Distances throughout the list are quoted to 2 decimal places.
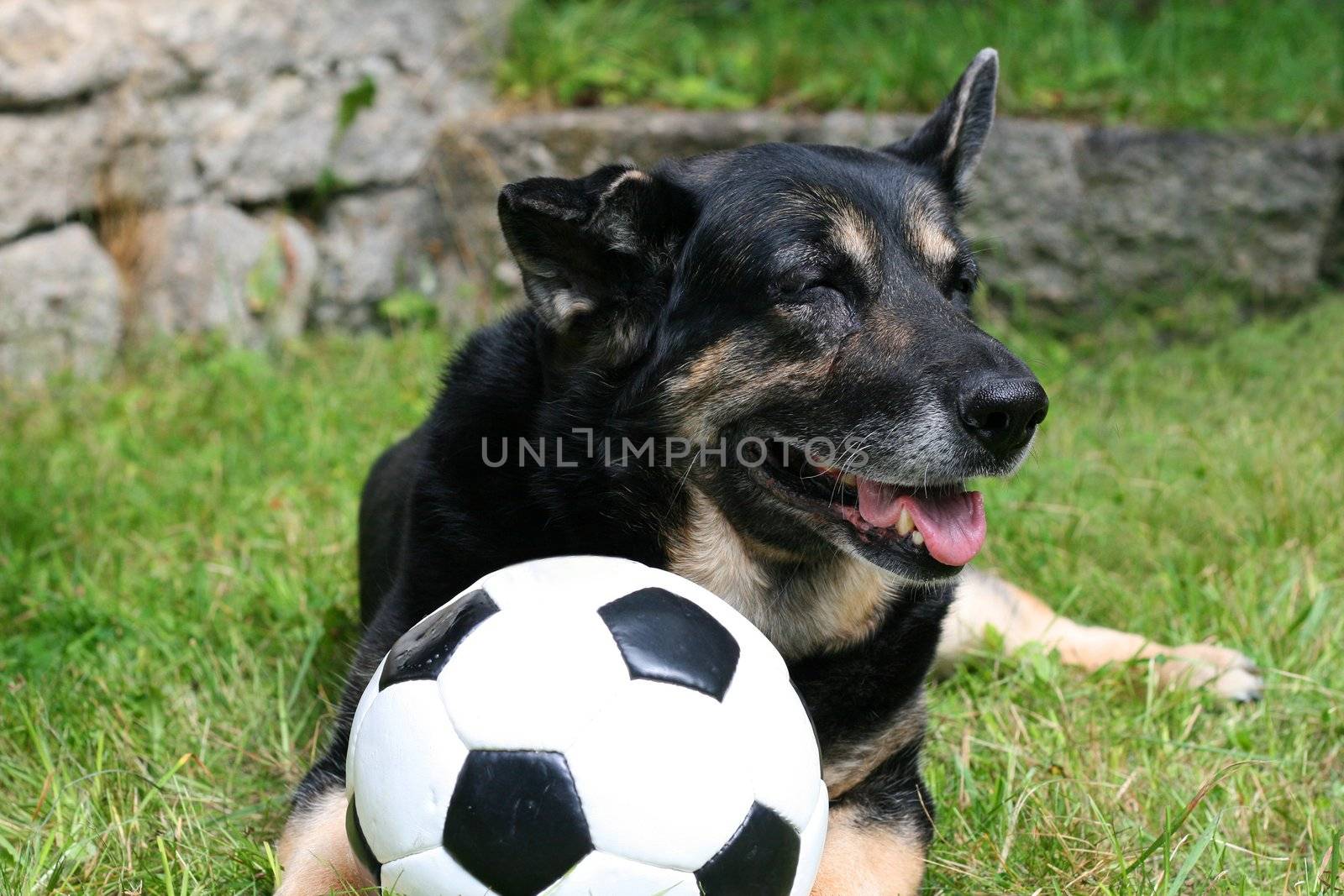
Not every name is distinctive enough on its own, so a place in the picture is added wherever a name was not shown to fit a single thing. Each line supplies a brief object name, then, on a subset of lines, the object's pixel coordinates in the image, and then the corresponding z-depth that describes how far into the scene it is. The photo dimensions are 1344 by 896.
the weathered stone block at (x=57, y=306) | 6.02
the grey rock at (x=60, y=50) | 5.85
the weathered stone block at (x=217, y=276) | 6.64
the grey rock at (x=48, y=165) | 5.98
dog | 2.70
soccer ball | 2.04
